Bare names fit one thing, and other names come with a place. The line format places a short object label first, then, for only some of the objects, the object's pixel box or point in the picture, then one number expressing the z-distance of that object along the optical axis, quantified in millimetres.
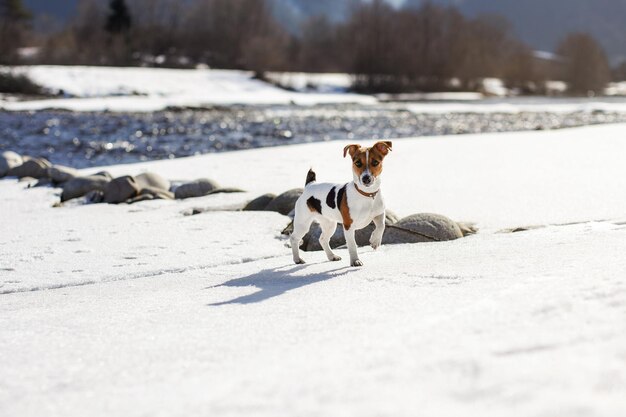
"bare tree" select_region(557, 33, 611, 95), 54906
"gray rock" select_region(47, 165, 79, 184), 11008
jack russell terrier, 4930
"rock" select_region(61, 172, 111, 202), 9609
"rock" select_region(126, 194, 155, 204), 8922
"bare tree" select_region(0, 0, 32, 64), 46812
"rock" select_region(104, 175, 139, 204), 9094
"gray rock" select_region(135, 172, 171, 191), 9789
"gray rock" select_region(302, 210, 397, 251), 6500
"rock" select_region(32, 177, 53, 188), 10992
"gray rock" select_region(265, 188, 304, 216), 7730
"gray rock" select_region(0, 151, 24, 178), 12562
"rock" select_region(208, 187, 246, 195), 9203
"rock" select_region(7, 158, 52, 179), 12195
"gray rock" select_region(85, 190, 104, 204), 9203
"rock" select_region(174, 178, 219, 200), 9344
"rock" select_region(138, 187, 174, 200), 9102
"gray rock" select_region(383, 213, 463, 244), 6137
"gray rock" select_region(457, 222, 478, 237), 6538
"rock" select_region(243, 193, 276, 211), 7965
